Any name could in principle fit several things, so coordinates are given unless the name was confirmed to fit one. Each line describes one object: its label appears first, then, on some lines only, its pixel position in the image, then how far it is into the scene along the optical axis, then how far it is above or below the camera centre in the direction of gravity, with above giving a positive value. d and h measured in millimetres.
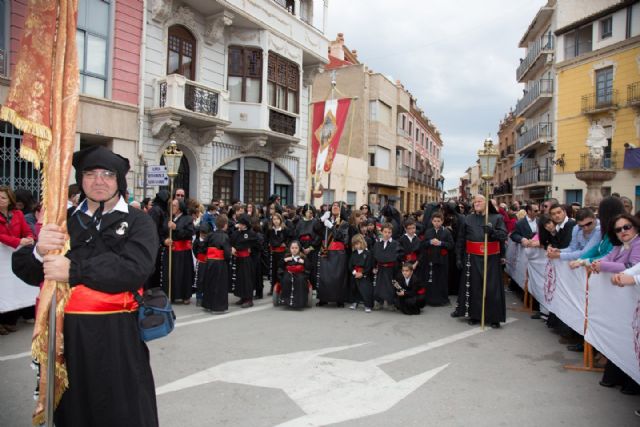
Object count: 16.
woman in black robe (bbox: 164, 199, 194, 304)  8797 -905
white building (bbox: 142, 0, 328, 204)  14117 +4280
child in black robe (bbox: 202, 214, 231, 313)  7949 -1035
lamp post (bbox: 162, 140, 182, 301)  9398 +1003
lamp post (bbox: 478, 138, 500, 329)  7152 +812
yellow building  25734 +7904
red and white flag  11555 +2170
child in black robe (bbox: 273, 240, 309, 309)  8352 -1242
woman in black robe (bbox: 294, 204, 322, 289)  9438 -488
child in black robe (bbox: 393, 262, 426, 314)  8078 -1302
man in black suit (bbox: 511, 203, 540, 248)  7955 -129
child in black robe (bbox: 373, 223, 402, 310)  8383 -882
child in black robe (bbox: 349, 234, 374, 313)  8473 -1044
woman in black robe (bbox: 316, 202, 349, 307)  8727 -904
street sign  10695 +793
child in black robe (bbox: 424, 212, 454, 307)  9156 -876
